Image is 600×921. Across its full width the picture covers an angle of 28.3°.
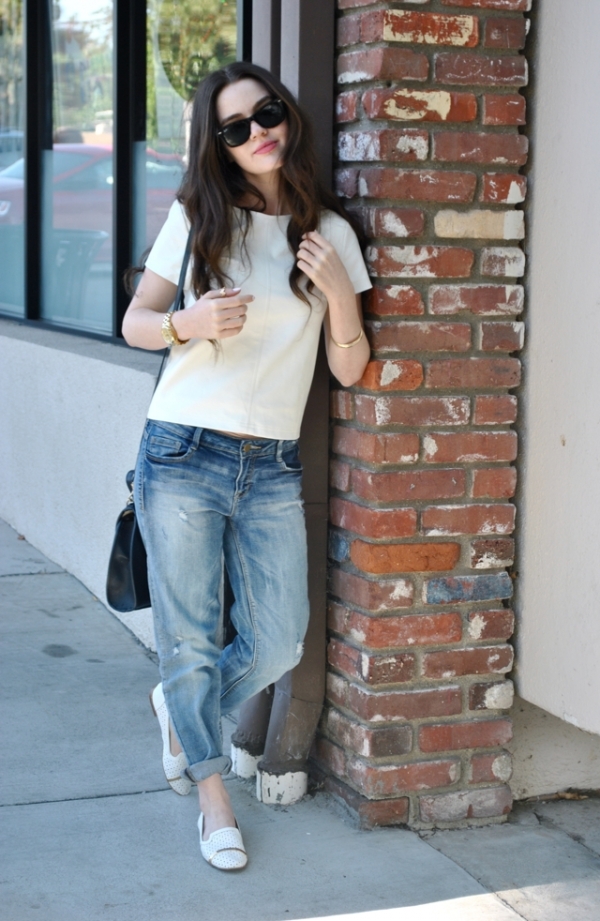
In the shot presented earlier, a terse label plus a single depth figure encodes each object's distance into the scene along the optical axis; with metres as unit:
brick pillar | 2.90
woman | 2.73
